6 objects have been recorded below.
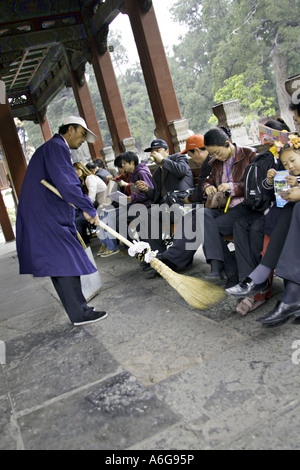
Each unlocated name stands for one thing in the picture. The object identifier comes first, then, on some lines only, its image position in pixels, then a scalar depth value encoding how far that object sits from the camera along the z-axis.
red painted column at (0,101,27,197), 9.29
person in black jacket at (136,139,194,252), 4.64
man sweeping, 3.43
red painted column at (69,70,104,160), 12.14
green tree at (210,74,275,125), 24.22
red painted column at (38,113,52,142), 18.45
